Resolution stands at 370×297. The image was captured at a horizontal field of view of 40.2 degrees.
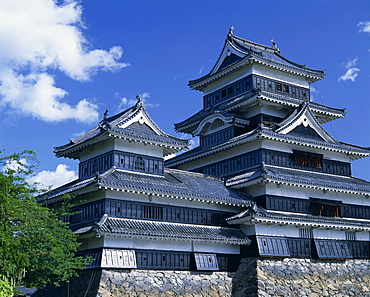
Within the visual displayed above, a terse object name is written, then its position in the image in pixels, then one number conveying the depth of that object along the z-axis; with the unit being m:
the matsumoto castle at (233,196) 32.69
